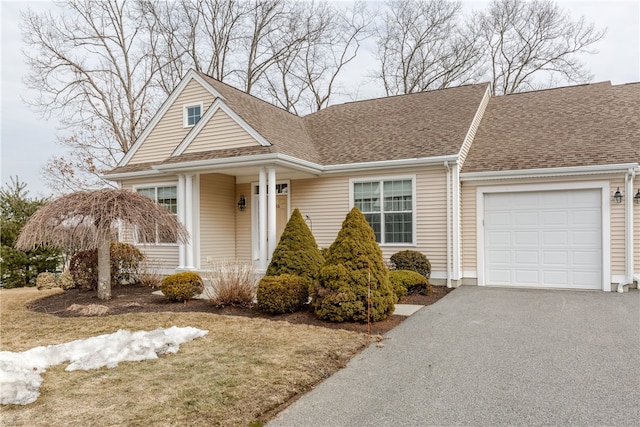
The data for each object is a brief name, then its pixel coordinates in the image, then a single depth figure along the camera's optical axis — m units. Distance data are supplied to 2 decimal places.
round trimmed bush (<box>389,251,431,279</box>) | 9.70
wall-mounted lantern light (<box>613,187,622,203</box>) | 8.98
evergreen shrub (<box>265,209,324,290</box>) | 7.71
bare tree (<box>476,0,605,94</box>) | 20.41
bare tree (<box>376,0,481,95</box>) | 22.78
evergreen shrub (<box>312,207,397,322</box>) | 6.37
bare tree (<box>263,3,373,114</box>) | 23.89
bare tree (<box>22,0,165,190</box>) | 20.45
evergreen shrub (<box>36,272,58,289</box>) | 11.53
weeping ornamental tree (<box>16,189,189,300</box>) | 8.01
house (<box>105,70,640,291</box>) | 9.36
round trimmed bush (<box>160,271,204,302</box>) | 8.33
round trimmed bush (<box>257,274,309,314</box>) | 6.99
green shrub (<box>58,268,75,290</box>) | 10.70
